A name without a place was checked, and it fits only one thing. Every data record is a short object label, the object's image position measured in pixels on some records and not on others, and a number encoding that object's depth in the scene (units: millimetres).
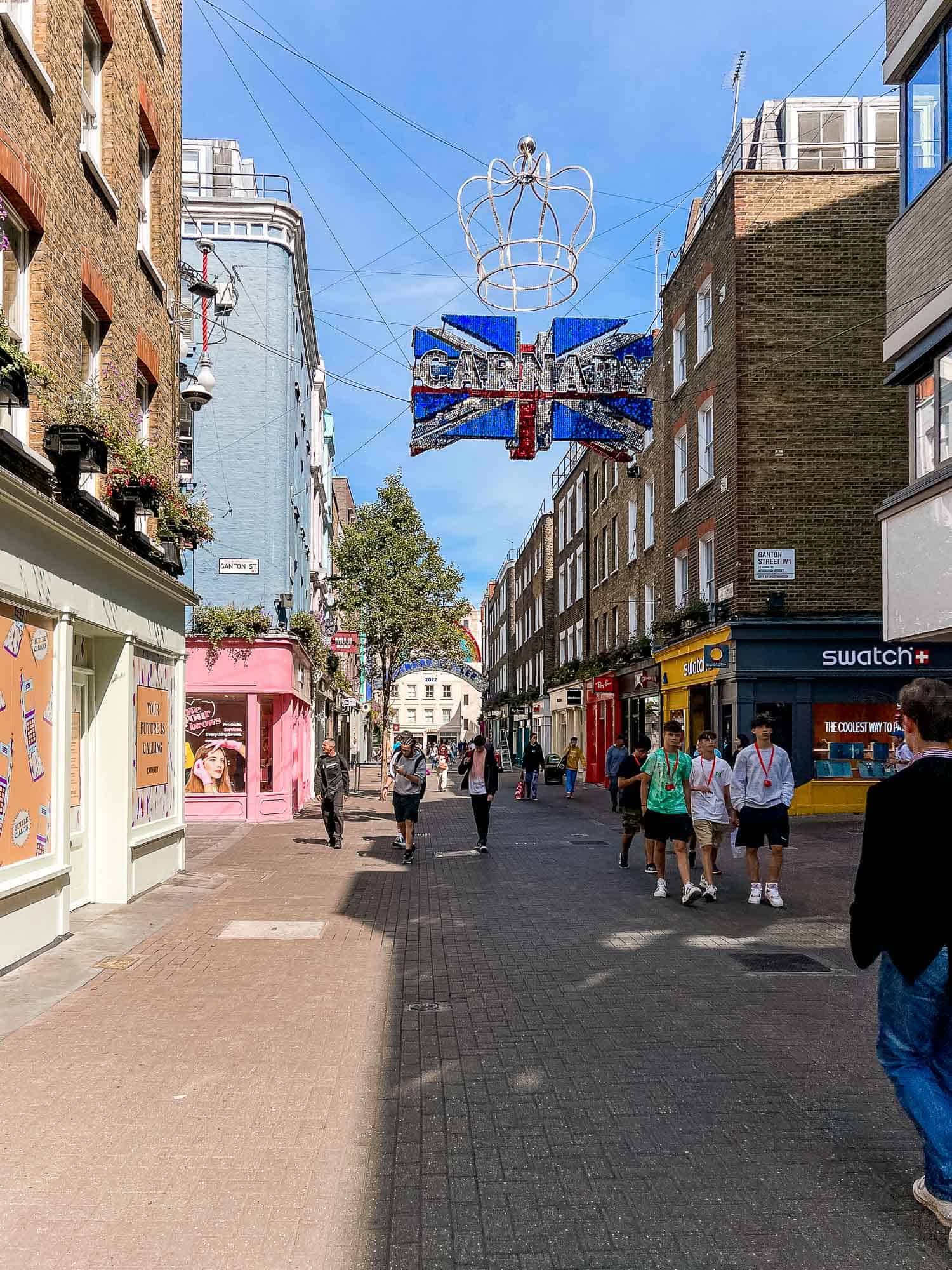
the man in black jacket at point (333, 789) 16891
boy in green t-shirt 11203
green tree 38344
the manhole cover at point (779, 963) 7879
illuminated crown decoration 10117
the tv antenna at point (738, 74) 21609
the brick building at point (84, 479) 8195
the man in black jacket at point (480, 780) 16828
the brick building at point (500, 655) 77625
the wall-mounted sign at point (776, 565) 21938
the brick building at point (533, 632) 55188
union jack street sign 11570
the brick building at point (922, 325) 12961
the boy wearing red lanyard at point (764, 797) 10750
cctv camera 17047
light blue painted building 23641
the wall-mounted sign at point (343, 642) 32281
